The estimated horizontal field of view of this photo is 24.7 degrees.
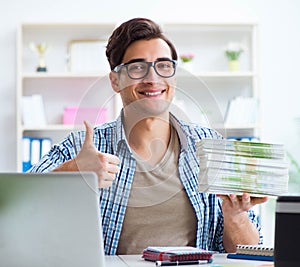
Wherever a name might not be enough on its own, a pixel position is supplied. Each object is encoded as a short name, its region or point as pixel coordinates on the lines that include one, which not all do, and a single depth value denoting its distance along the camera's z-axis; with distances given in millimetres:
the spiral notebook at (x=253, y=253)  1980
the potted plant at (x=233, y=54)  4727
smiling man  2172
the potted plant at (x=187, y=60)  4641
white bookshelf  4621
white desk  1877
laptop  1557
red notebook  1890
